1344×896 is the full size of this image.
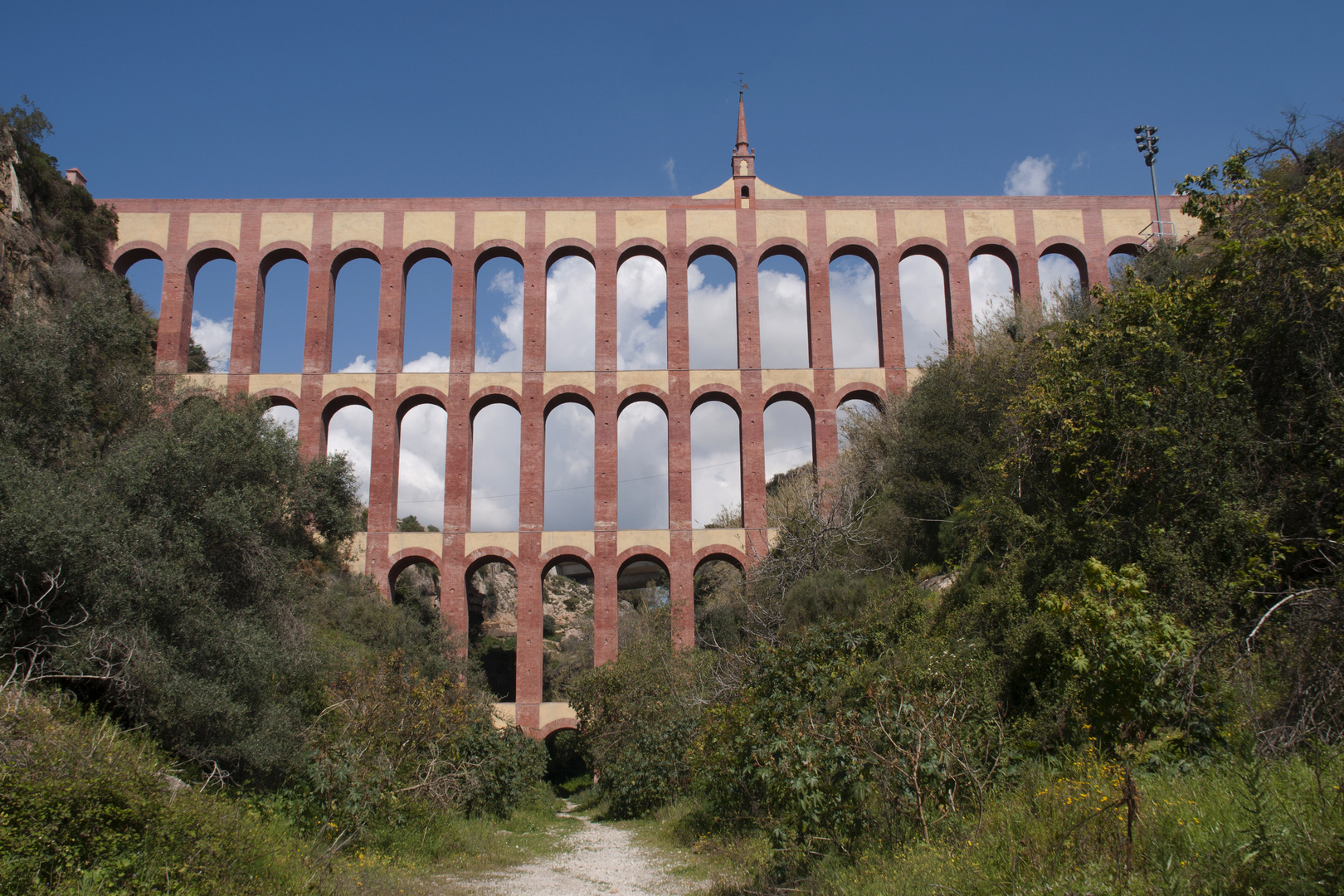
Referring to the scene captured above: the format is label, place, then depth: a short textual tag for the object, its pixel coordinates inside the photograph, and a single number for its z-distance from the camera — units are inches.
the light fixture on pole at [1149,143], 1071.0
